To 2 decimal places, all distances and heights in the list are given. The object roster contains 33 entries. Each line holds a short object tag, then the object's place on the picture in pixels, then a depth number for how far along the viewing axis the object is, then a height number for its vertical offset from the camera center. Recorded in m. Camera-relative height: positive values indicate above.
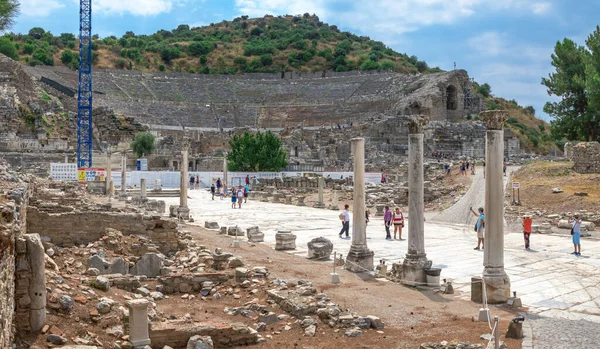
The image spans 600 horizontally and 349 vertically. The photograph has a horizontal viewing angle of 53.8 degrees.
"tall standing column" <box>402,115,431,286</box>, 12.52 -0.90
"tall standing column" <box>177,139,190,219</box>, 25.34 -0.78
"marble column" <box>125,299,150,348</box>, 7.63 -1.97
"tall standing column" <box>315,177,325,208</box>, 33.57 -1.46
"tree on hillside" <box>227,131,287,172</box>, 52.03 +1.58
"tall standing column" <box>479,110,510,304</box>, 10.88 -0.74
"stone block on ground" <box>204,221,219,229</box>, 22.44 -2.04
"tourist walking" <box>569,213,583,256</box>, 16.34 -1.69
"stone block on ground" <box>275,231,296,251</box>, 17.38 -2.04
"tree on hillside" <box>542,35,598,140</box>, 41.28 +5.55
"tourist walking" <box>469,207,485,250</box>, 16.84 -1.61
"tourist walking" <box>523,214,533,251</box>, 17.27 -1.60
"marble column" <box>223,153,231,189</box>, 43.72 -0.17
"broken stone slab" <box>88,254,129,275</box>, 11.71 -1.88
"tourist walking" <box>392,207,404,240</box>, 19.89 -1.62
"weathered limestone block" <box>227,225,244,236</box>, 19.97 -2.04
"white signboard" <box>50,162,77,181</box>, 44.19 -0.11
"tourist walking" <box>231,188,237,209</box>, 32.12 -1.54
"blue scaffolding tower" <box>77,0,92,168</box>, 58.25 +6.53
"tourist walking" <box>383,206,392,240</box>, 19.89 -1.66
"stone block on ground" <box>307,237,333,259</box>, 15.68 -2.05
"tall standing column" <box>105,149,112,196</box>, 36.29 -0.26
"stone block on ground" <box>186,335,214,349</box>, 7.68 -2.25
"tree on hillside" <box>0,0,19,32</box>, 25.52 +6.99
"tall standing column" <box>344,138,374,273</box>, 14.08 -1.27
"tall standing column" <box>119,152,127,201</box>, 33.64 -0.90
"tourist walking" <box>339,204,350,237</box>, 19.86 -1.66
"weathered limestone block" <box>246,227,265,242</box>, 19.05 -2.04
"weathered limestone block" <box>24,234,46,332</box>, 7.47 -1.48
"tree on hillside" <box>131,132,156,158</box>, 60.31 +2.76
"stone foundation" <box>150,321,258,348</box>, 8.06 -2.26
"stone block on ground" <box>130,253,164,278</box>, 12.01 -1.94
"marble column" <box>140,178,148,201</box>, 32.68 -1.02
